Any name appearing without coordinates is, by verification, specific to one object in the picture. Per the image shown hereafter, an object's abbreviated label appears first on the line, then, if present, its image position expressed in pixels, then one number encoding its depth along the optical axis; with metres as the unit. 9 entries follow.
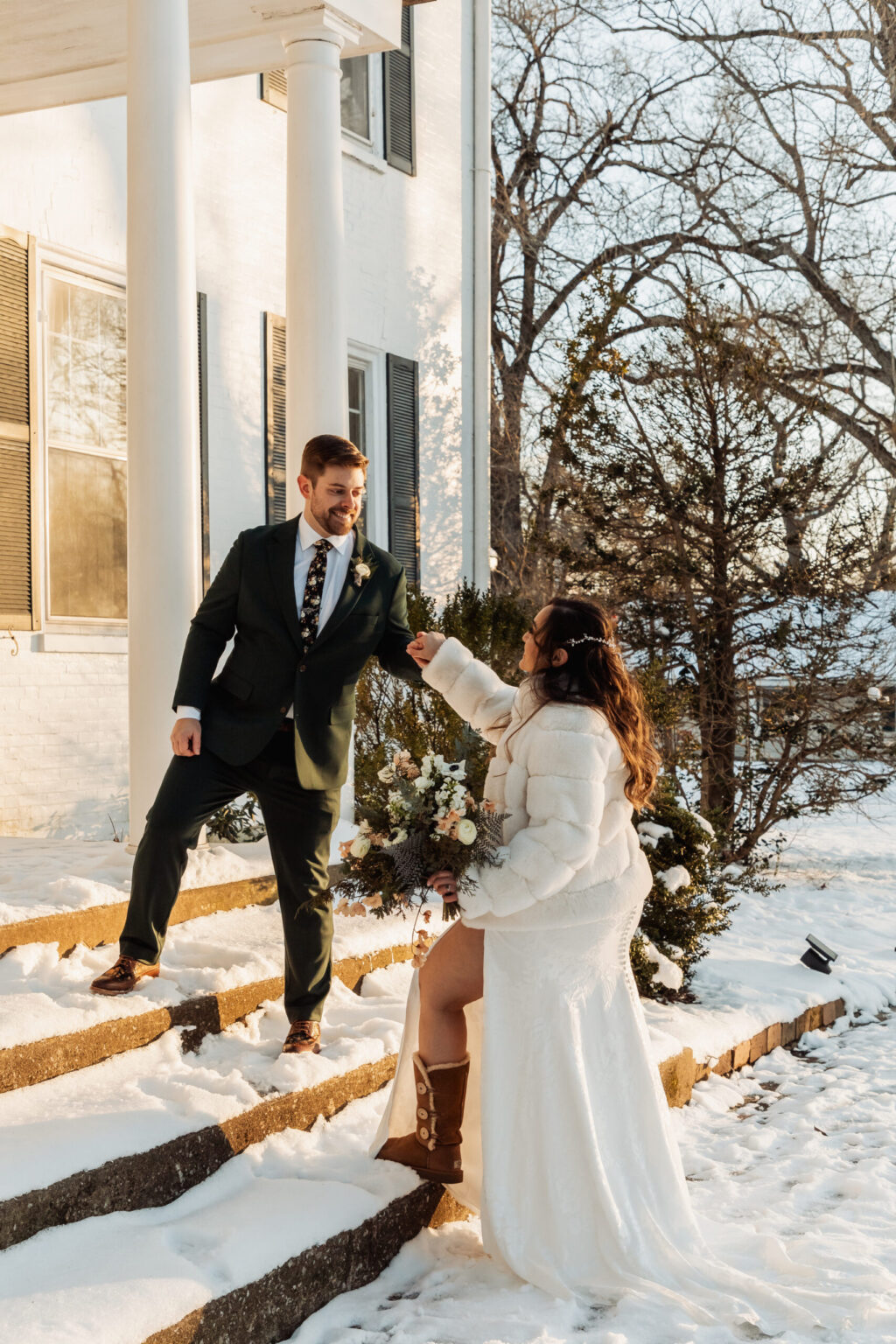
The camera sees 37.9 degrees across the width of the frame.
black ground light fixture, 6.92
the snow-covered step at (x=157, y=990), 3.63
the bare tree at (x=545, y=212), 17.95
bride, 3.17
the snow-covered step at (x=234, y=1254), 2.70
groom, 3.99
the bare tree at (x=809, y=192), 14.78
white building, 5.31
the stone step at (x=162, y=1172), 2.99
